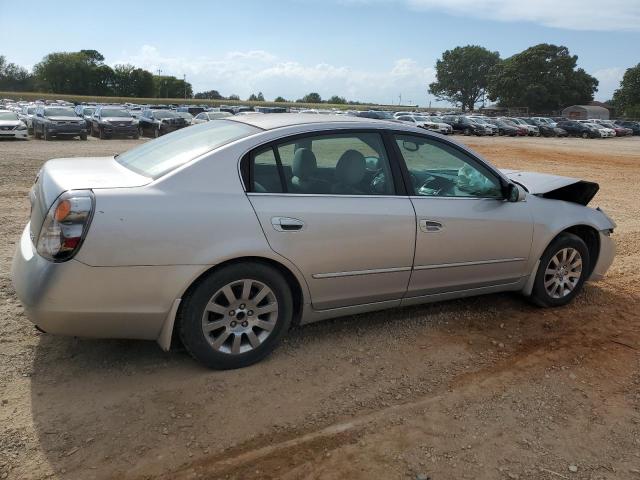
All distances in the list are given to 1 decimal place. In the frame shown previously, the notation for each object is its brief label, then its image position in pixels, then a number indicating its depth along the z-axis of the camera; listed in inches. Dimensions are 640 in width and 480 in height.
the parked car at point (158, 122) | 1142.3
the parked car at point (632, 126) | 2231.2
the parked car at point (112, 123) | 1045.2
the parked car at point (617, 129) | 2048.2
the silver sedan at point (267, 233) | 120.3
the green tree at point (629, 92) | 3727.9
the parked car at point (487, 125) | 1775.3
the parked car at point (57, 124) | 946.1
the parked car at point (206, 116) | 1171.0
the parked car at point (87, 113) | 1165.9
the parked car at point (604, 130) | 1892.6
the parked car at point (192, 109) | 1604.8
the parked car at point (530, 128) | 1898.4
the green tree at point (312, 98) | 5935.0
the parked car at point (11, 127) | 884.0
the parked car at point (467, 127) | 1755.7
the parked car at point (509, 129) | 1868.8
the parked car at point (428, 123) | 1534.8
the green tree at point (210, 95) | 5708.7
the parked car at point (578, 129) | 1895.9
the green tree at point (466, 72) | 5157.5
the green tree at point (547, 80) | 3838.6
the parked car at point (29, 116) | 1069.3
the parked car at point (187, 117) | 1192.5
